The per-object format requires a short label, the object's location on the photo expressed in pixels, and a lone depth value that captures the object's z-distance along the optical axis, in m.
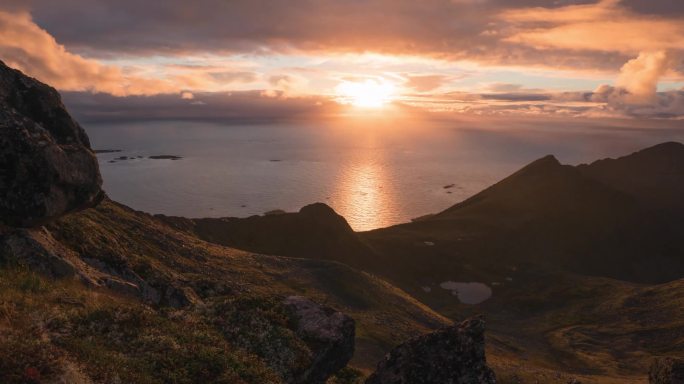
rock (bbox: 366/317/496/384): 19.50
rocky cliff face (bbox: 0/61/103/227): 23.27
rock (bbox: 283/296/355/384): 20.70
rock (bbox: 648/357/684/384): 29.70
